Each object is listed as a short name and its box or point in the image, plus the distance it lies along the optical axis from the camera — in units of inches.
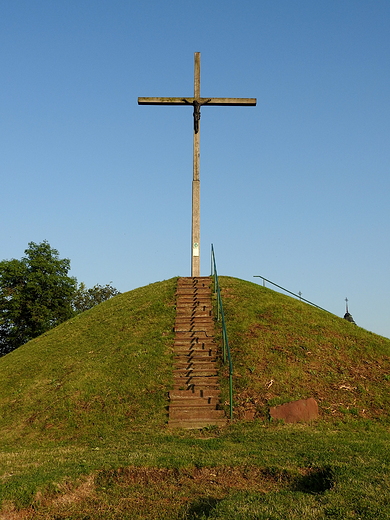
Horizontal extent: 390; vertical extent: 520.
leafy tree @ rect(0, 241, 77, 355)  1749.5
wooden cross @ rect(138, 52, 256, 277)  926.4
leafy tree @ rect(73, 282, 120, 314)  2780.5
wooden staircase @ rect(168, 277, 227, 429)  609.3
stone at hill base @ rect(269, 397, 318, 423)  603.9
